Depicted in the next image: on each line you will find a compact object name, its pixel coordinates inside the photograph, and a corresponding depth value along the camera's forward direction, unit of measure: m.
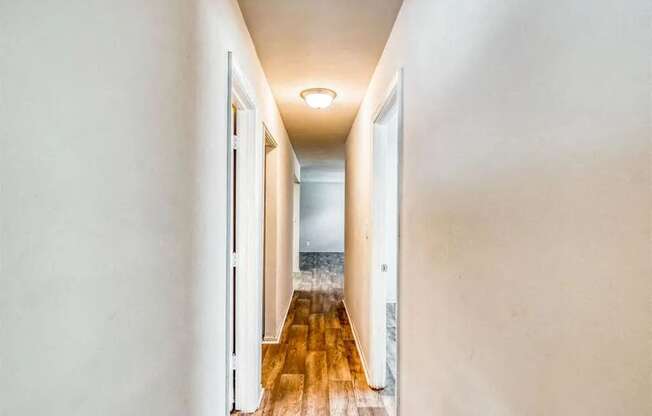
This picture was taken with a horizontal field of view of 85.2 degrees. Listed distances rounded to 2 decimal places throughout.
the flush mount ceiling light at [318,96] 3.06
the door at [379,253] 2.73
